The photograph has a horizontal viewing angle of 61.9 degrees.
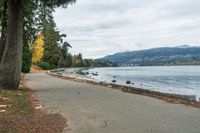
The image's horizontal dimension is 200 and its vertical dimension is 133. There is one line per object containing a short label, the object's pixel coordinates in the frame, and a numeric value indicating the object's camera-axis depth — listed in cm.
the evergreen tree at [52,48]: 4375
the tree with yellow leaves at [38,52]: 3595
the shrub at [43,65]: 4226
